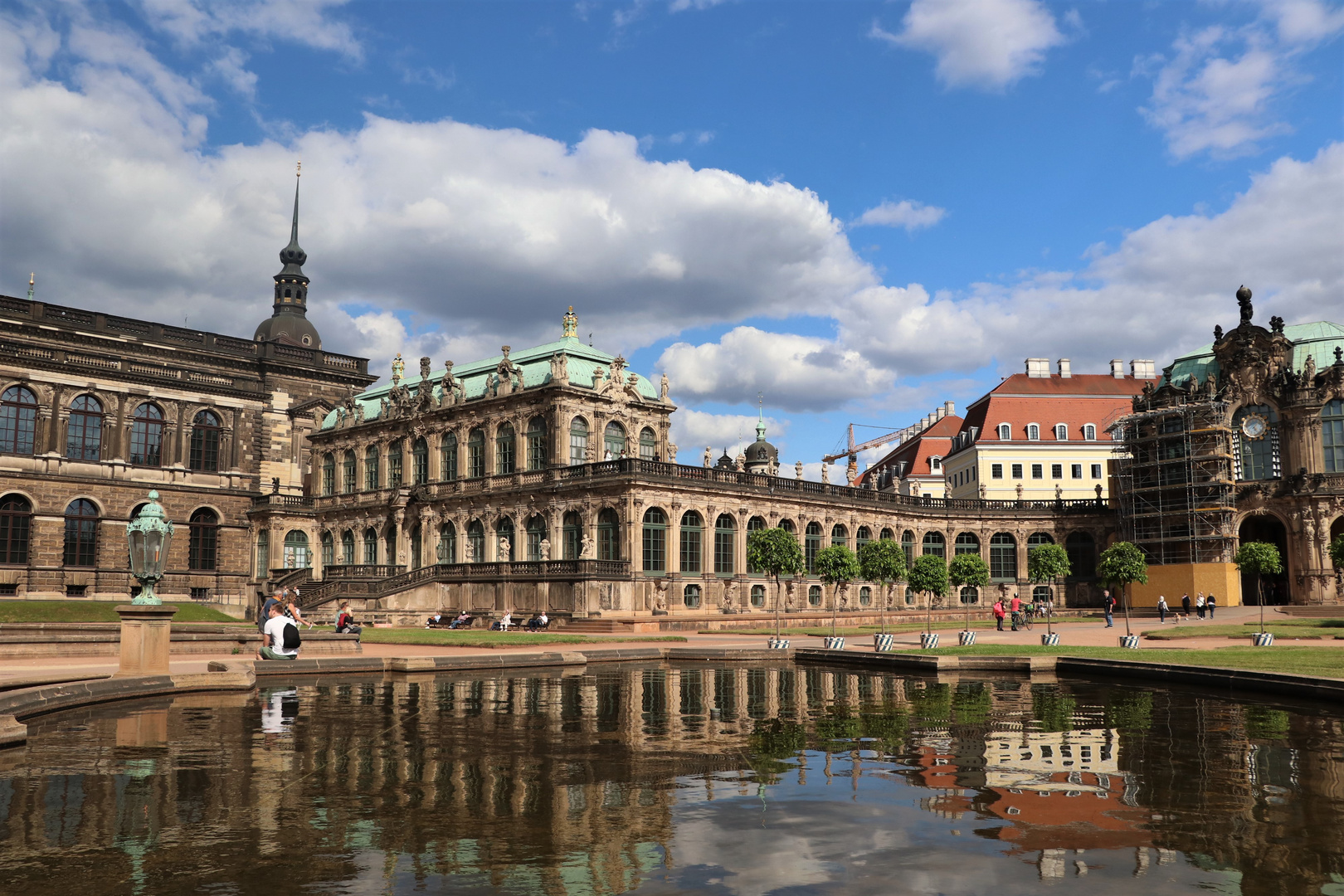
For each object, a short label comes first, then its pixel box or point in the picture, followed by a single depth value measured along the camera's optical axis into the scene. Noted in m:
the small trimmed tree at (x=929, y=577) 53.34
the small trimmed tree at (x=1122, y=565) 53.55
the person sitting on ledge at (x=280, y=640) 26.03
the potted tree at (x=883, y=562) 56.25
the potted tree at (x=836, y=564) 54.78
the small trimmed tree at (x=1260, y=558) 59.75
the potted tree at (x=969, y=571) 59.19
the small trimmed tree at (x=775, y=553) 54.19
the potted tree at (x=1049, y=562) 62.62
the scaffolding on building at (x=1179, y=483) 69.38
